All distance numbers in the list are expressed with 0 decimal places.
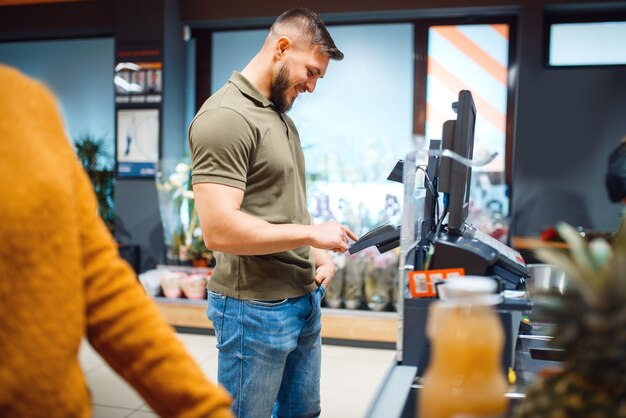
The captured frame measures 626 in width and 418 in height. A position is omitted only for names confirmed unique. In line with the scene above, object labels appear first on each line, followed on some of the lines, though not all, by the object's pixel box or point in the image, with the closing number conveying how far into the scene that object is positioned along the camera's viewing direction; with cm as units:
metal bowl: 218
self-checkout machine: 119
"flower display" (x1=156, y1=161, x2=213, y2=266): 476
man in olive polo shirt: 169
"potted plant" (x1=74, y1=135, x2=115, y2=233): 579
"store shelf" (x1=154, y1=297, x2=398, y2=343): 416
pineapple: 67
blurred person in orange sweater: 71
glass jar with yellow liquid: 77
